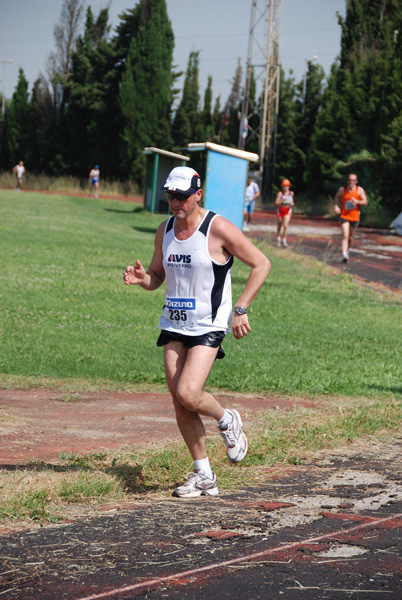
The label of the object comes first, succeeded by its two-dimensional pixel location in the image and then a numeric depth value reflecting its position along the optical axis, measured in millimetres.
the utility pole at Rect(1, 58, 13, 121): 88188
